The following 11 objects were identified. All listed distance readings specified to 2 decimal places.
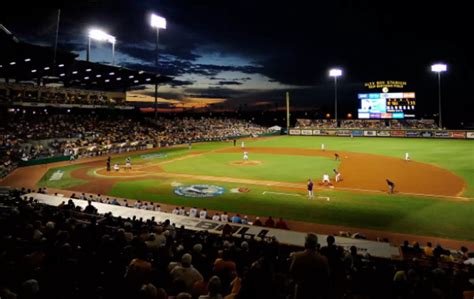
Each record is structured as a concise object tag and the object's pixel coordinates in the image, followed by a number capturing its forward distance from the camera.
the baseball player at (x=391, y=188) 23.42
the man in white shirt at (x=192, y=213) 17.32
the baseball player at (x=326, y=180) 26.24
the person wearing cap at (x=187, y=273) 6.15
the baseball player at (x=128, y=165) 34.03
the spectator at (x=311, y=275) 4.65
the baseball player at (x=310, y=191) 22.41
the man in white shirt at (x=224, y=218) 16.86
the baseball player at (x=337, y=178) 28.02
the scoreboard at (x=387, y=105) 72.12
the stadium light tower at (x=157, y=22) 48.94
